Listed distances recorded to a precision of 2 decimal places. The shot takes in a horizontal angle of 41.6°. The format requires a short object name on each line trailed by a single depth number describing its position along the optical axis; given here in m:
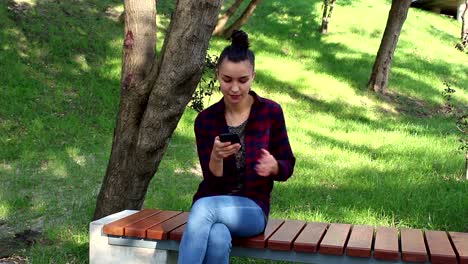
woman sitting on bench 3.43
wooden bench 3.43
